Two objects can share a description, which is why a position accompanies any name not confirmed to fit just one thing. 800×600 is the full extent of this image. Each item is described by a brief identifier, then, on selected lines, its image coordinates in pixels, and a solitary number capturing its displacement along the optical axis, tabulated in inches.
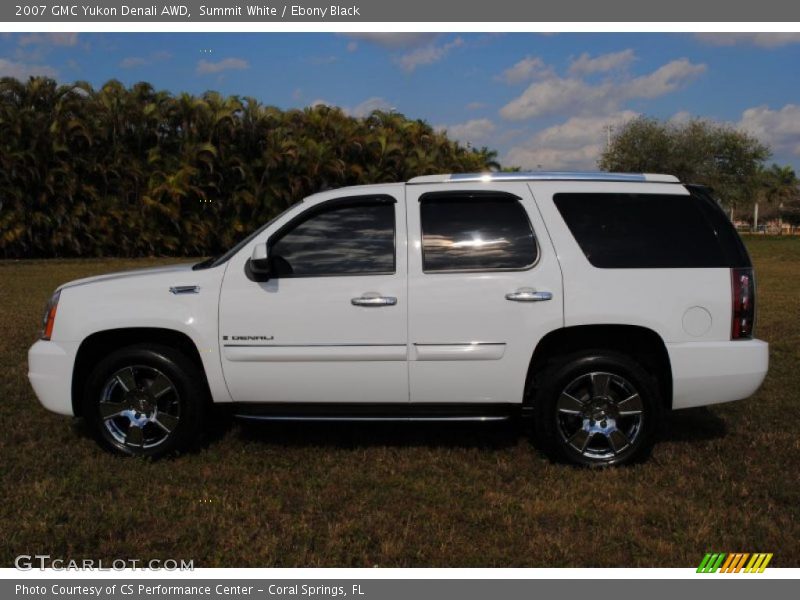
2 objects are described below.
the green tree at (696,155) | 1899.6
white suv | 181.2
